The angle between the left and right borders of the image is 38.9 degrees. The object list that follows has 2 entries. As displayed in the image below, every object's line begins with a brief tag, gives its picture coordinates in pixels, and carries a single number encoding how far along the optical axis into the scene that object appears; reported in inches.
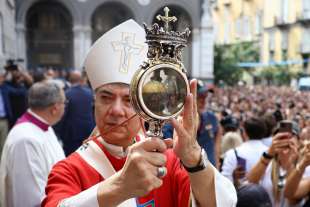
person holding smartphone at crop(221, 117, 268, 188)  149.6
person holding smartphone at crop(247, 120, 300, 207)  127.0
